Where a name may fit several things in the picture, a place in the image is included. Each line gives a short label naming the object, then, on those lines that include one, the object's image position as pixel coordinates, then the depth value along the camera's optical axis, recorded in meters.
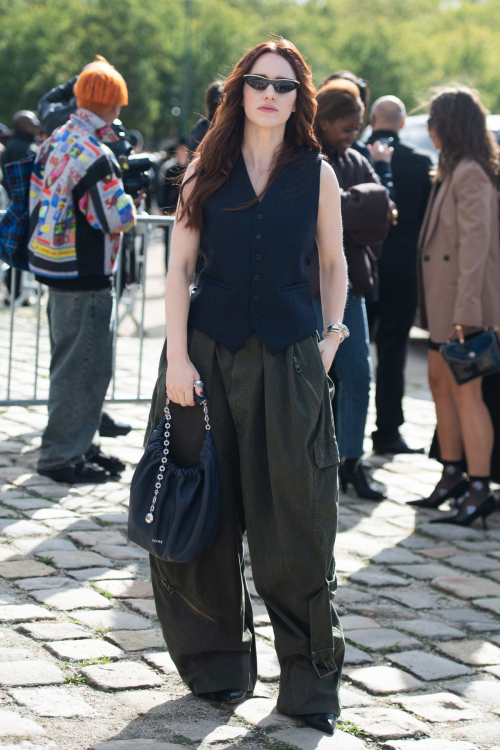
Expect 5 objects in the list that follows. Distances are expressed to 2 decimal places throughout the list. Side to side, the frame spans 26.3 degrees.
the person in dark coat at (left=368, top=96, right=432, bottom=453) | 6.75
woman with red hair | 3.10
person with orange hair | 5.37
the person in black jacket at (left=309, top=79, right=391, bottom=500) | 5.45
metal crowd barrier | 6.57
